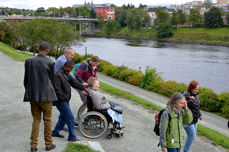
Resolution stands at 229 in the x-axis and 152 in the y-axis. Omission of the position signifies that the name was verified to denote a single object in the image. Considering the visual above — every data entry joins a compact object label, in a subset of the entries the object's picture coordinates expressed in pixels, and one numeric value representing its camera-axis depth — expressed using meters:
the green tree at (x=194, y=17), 90.75
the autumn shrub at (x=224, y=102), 13.80
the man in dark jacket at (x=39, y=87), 4.69
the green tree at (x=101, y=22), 115.81
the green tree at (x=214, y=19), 86.00
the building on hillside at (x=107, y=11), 157.88
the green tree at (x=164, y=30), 83.06
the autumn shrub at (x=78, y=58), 32.78
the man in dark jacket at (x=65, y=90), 5.32
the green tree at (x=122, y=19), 110.94
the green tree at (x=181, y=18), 92.88
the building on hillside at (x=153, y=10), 150.98
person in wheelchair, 5.97
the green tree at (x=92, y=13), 148.38
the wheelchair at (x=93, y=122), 6.05
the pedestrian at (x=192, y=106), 5.48
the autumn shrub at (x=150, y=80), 18.70
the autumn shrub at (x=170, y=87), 17.20
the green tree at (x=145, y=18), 110.12
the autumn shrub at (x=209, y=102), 14.52
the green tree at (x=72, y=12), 149.50
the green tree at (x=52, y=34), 36.50
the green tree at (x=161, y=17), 97.69
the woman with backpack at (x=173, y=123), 4.55
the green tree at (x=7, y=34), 41.50
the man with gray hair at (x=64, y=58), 5.96
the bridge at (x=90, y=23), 110.21
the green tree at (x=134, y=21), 99.56
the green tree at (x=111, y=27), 102.88
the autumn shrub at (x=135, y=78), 20.55
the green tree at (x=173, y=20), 93.25
